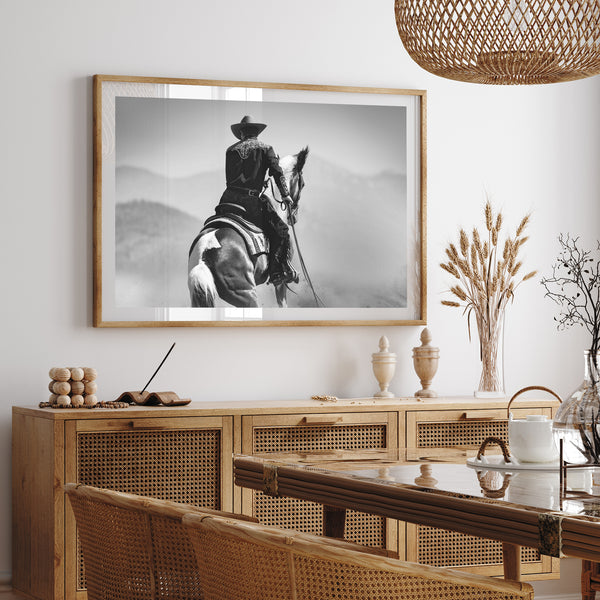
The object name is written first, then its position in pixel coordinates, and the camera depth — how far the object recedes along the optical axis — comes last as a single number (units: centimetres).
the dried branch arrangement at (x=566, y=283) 507
